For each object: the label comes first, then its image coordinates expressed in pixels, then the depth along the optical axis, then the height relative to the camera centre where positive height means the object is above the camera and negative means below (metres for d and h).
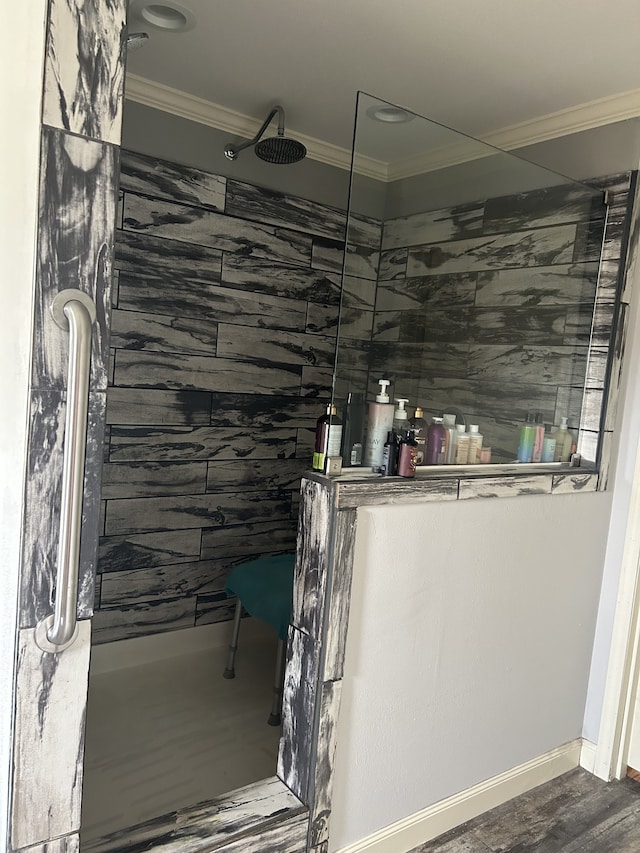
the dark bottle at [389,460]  1.69 -0.22
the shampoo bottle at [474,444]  1.96 -0.18
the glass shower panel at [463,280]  1.67 +0.29
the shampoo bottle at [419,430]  1.78 -0.14
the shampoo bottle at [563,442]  2.25 -0.18
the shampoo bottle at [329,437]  1.61 -0.16
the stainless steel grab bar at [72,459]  1.12 -0.19
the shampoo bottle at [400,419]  1.74 -0.11
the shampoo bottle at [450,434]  1.89 -0.15
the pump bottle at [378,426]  1.70 -0.13
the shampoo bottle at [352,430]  1.65 -0.14
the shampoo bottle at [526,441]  2.13 -0.17
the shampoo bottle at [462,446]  1.93 -0.19
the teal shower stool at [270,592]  2.28 -0.82
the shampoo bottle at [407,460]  1.70 -0.21
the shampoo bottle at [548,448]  2.21 -0.20
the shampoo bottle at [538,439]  2.18 -0.17
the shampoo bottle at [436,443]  1.84 -0.18
